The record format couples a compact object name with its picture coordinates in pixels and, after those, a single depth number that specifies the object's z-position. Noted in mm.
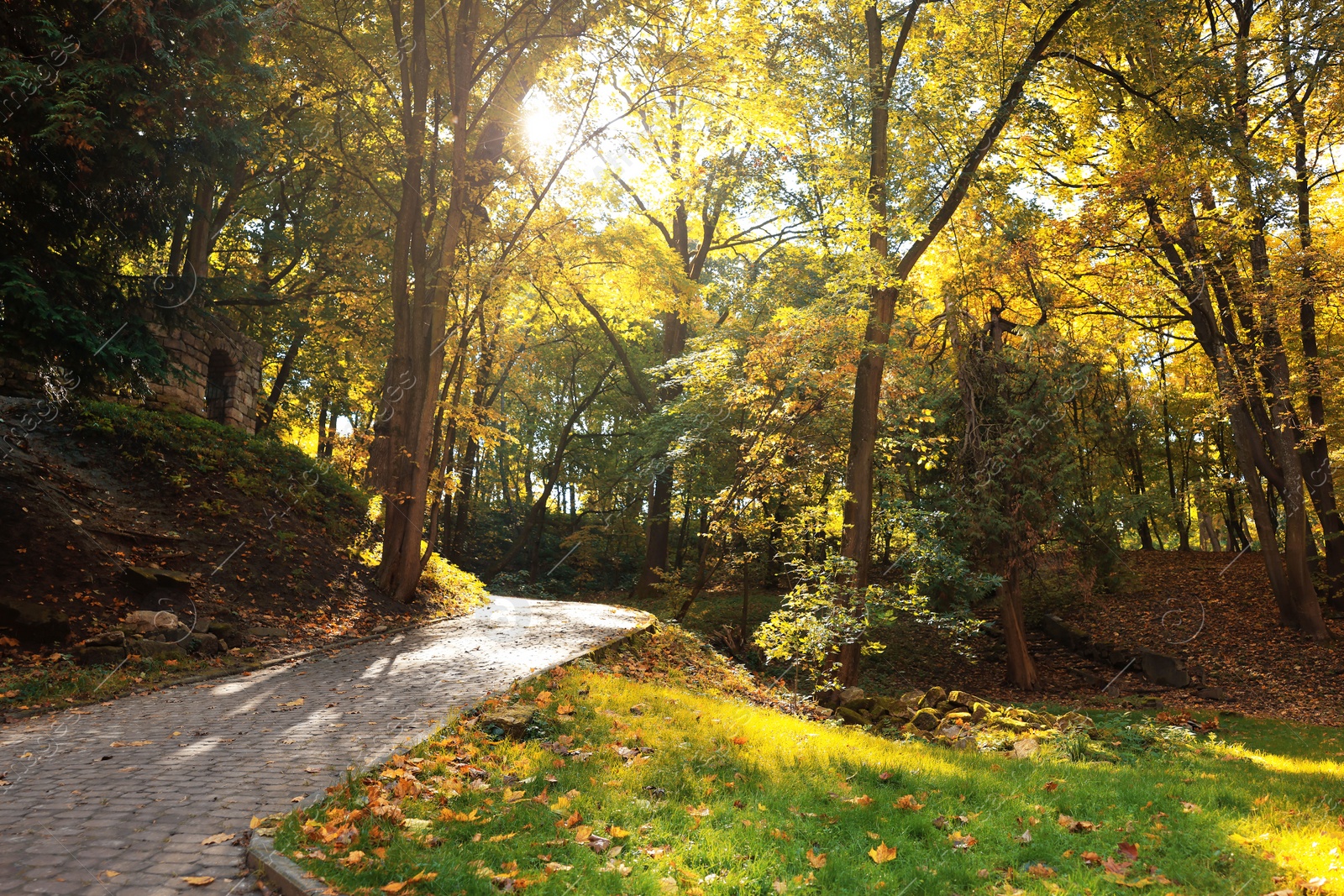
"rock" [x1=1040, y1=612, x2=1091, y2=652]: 16656
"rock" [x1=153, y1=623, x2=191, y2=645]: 8273
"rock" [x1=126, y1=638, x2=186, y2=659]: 7930
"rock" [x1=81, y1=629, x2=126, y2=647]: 7723
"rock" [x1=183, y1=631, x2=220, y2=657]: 8438
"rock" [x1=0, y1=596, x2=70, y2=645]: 7492
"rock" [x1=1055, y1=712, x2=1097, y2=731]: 8492
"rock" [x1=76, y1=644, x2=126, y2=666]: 7527
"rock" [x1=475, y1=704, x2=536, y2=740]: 5891
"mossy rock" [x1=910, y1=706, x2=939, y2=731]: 8727
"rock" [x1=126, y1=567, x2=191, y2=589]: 8594
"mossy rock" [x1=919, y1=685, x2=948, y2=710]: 10406
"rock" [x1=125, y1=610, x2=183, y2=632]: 8227
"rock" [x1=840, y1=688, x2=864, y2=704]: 10938
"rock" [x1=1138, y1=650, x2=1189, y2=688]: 14430
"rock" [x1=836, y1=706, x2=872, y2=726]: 9477
